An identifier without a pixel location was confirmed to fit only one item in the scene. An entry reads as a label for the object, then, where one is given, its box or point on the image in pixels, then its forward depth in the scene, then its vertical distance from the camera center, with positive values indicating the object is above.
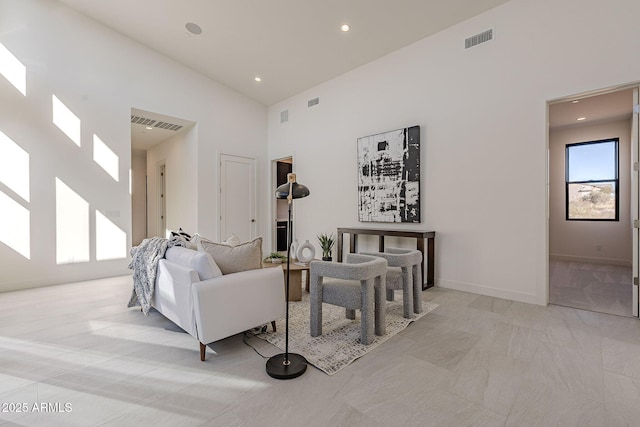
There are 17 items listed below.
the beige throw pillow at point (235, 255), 2.51 -0.38
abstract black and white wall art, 4.36 +0.54
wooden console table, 4.02 -0.42
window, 5.49 +0.57
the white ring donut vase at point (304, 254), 3.74 -0.55
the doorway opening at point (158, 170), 6.00 +1.03
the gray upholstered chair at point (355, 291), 2.41 -0.70
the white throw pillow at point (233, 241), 2.91 -0.31
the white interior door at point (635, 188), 2.95 +0.22
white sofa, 2.17 -0.69
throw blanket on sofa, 2.83 -0.57
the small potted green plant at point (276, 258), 3.79 -0.63
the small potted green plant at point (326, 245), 5.31 -0.63
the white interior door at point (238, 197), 6.31 +0.31
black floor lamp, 1.95 -1.07
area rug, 2.19 -1.10
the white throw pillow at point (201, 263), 2.31 -0.42
